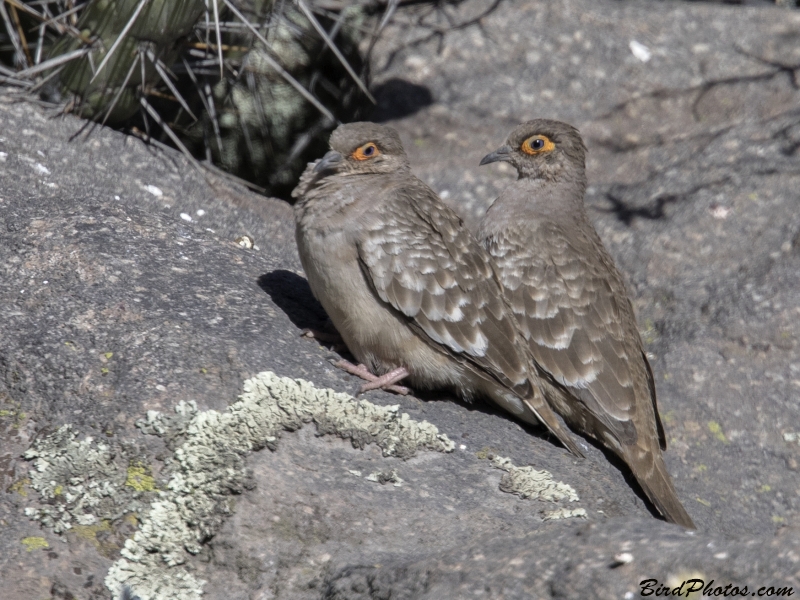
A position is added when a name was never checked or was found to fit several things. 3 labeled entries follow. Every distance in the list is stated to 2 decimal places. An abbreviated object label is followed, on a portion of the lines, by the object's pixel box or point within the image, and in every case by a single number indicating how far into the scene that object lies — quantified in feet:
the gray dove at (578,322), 34.32
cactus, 40.50
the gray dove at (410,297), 31.09
